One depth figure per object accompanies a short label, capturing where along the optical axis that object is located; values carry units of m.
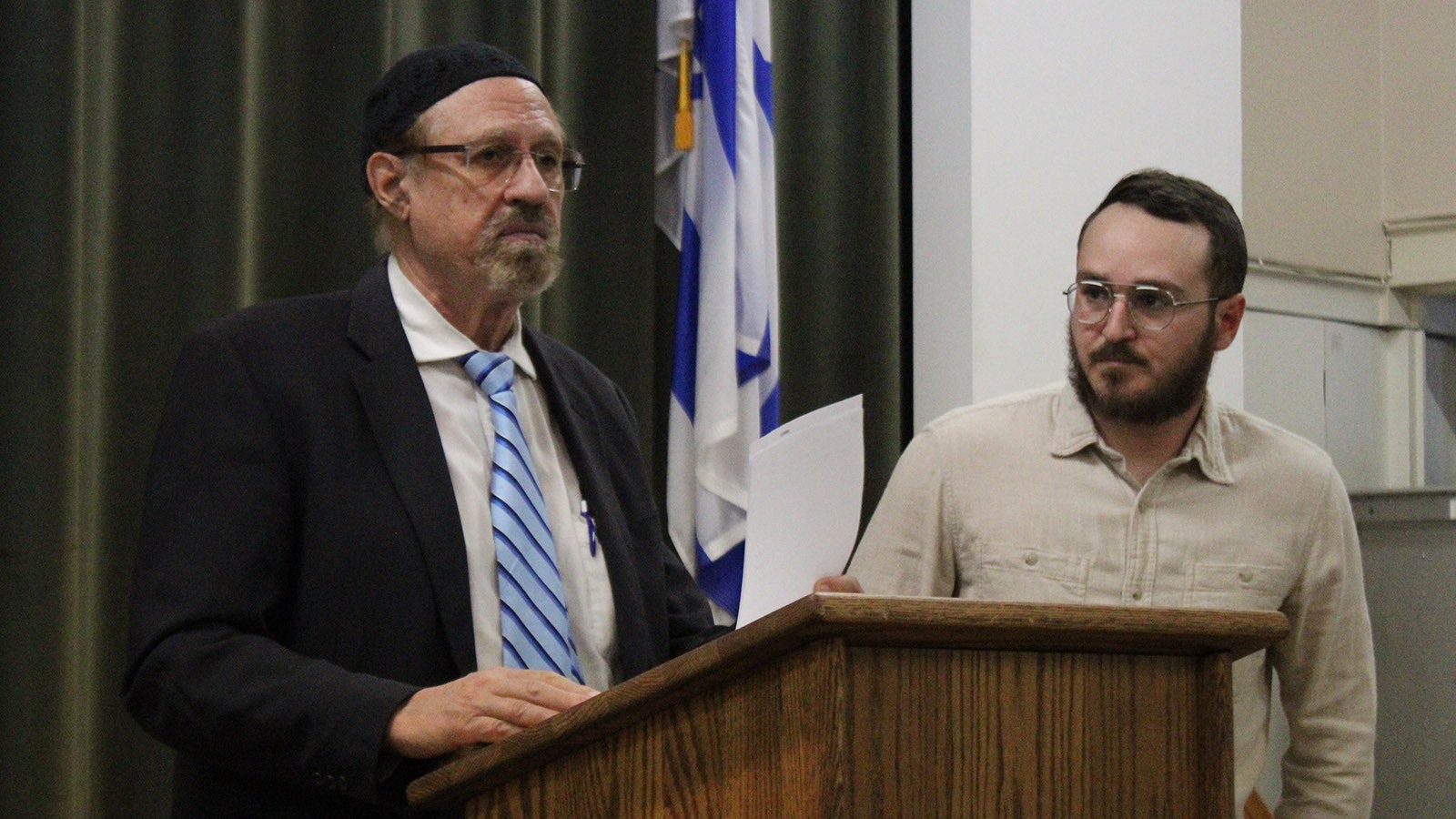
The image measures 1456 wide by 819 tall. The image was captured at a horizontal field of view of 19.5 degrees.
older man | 3.93
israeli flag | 5.20
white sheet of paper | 3.91
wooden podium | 3.53
